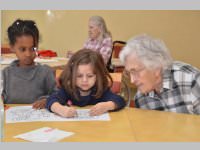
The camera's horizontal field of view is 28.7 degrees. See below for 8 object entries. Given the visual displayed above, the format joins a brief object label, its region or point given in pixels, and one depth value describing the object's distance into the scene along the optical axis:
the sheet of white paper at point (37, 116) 1.47
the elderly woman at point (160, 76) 1.65
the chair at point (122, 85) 2.09
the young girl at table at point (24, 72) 1.82
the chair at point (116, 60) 3.62
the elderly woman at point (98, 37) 4.07
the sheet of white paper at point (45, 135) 1.25
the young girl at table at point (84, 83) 1.73
